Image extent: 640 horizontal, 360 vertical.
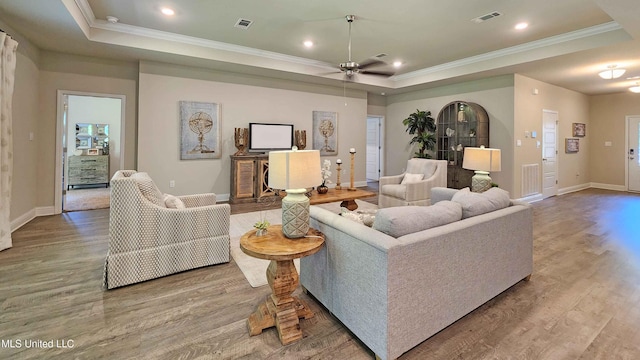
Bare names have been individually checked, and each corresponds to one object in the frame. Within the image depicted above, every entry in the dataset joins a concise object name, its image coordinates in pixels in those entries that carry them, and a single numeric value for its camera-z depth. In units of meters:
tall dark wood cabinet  6.07
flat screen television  6.20
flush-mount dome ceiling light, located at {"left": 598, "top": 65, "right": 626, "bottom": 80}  5.12
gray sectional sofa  1.57
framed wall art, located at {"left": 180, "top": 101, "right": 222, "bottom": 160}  5.61
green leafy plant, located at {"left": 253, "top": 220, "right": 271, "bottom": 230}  2.01
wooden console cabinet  5.80
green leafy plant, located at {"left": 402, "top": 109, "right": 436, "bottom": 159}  7.07
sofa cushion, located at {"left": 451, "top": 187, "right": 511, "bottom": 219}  2.14
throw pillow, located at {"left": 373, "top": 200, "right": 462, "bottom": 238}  1.70
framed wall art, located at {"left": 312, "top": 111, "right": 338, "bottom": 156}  7.13
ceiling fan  3.81
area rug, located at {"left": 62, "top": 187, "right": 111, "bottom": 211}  5.40
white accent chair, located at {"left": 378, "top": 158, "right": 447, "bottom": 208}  4.90
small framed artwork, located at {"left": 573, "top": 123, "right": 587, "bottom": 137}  7.71
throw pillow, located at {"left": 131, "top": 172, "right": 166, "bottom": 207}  2.62
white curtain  3.22
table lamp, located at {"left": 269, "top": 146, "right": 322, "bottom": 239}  1.86
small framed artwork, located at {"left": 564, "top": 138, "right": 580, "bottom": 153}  7.46
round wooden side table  1.78
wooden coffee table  3.95
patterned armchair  2.44
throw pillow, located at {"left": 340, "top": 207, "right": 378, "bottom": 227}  2.08
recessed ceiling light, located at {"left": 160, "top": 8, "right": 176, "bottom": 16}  3.78
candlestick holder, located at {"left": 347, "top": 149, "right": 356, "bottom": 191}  4.58
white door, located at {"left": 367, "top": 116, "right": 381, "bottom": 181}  8.99
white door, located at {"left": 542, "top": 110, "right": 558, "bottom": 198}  6.66
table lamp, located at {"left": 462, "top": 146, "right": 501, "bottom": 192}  3.60
